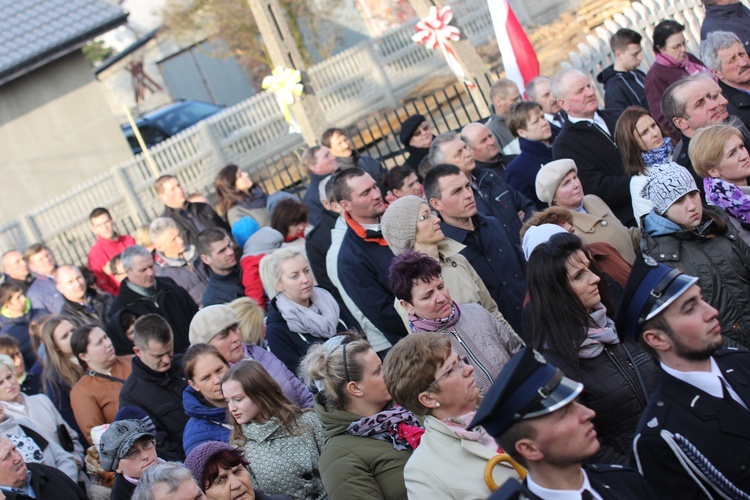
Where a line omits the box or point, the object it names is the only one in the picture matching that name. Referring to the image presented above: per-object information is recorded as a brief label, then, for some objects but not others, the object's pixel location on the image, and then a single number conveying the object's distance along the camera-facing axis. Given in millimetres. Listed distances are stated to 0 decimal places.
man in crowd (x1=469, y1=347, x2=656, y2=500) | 6242
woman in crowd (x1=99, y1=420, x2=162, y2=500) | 10484
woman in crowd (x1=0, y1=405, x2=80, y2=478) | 12695
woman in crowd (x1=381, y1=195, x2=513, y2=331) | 11641
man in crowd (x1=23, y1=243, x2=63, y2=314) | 21000
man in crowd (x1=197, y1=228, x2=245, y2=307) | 16250
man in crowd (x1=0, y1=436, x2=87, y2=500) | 10945
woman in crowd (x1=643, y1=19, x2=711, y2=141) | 17531
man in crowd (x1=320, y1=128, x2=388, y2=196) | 19797
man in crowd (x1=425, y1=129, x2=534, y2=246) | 14289
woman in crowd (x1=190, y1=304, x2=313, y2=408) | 11945
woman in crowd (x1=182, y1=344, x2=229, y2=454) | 11344
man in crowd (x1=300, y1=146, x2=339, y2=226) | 18391
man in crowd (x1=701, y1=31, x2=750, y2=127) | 15766
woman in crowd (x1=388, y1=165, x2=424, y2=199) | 16609
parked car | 43906
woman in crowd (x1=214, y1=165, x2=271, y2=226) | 20609
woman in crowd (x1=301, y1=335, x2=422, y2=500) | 8812
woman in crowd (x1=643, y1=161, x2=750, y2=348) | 10195
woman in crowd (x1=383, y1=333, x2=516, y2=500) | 7738
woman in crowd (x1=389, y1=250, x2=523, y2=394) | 9867
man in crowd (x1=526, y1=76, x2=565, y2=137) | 17911
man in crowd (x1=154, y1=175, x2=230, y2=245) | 20875
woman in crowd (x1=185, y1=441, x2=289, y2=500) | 9039
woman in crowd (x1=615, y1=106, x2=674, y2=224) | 13445
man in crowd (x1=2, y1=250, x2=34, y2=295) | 21656
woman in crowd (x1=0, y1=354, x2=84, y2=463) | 14112
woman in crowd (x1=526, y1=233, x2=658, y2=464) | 8461
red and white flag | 21937
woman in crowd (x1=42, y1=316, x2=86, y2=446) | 15602
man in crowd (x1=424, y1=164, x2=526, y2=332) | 12687
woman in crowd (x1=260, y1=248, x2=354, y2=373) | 12758
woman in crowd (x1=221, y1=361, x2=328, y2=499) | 10086
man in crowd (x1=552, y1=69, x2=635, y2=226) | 14734
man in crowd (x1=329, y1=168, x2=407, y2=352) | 12687
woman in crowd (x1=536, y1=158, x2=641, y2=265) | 12039
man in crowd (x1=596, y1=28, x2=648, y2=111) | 18250
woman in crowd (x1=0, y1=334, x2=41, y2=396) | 16516
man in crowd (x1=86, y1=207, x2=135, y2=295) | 22141
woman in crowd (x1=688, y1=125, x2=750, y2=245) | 11672
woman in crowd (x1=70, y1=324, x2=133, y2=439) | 14047
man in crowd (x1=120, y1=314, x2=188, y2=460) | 12844
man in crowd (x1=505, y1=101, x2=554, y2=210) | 16047
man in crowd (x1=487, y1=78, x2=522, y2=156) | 18844
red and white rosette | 25125
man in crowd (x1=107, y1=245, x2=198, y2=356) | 16781
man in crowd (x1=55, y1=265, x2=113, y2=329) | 19094
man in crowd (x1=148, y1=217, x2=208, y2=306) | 18437
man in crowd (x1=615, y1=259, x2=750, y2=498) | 6863
